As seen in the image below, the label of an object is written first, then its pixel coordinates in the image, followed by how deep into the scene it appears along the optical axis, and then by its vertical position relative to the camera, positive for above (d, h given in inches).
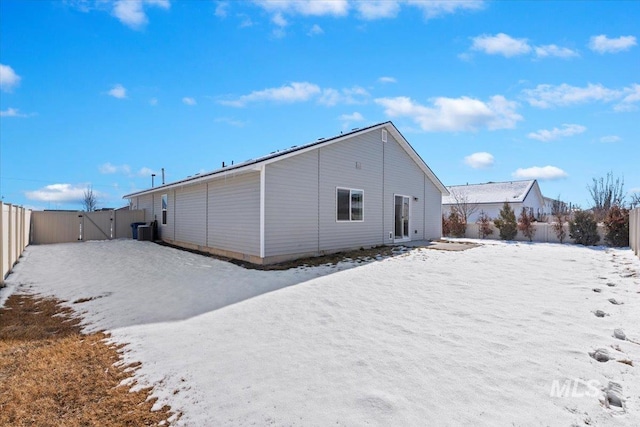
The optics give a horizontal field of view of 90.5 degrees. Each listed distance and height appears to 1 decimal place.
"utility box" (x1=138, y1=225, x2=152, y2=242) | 674.0 -25.8
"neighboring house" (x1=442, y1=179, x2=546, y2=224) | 1090.1 +82.9
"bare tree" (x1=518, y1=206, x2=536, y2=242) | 681.0 -13.8
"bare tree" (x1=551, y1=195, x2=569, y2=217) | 1341.4 +58.8
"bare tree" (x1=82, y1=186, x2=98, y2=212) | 1583.4 +100.4
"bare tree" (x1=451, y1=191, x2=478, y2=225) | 1096.8 +53.5
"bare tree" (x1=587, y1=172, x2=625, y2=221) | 1088.2 +99.6
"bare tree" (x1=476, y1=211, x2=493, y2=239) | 738.8 -19.4
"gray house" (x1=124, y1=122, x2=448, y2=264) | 377.7 +27.5
